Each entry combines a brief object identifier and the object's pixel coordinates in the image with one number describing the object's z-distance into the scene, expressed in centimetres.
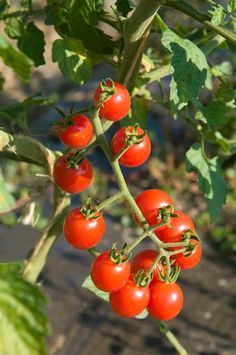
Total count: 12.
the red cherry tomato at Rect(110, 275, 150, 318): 56
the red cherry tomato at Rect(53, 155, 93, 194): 58
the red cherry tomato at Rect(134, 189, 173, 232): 56
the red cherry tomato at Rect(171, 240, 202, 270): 56
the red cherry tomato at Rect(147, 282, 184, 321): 57
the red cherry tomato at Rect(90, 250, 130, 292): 55
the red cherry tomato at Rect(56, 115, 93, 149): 57
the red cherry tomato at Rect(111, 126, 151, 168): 55
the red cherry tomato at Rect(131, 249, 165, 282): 57
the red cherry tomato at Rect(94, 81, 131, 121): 55
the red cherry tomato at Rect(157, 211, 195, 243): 56
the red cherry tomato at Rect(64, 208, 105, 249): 56
